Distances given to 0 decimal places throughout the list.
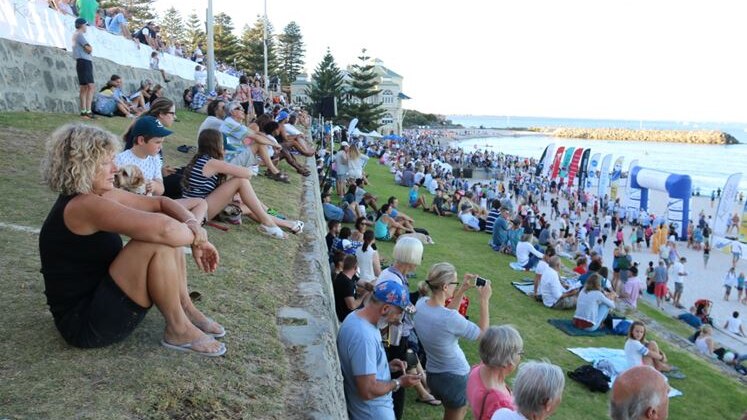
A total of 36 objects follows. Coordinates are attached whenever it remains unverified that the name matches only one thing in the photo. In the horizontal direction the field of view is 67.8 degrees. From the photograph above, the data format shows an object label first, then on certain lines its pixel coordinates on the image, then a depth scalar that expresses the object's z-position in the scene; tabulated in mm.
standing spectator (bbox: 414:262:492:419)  4488
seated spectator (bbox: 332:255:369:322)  6316
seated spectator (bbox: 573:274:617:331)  9266
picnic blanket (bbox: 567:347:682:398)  7689
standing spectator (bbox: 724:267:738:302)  19125
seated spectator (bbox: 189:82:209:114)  19797
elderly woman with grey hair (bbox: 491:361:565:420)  2906
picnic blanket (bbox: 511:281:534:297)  11363
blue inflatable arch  30116
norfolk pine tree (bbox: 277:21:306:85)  73388
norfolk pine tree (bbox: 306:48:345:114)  56875
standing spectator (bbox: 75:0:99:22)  13820
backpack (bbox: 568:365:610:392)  7207
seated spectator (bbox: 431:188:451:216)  19969
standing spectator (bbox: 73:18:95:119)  10484
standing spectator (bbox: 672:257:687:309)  17220
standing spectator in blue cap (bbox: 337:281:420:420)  3730
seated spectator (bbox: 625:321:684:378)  7109
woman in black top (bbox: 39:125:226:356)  2760
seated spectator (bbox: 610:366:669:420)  2488
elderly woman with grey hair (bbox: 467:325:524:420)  3586
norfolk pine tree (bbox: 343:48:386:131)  57750
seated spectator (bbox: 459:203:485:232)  17719
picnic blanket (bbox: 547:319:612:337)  9289
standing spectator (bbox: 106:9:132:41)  16266
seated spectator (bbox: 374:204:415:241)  13117
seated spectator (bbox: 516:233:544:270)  13484
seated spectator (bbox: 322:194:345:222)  12438
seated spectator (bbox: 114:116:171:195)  4703
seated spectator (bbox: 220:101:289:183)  8453
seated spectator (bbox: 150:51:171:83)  18652
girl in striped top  5816
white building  78250
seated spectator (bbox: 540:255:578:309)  10570
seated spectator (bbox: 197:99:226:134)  9055
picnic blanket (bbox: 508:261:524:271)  13450
